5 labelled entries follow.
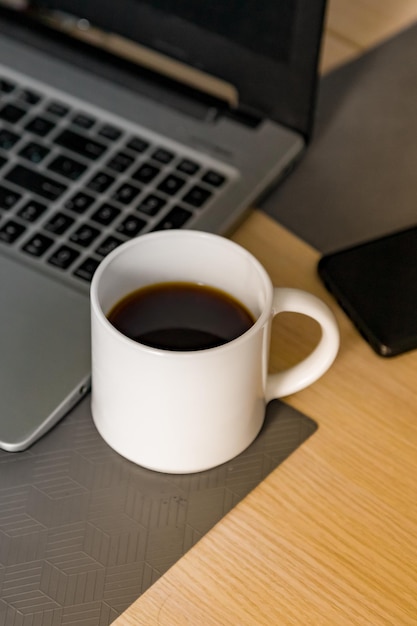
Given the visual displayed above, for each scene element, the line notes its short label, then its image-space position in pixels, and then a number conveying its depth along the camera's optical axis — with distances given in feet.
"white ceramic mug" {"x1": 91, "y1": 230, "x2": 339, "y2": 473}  2.44
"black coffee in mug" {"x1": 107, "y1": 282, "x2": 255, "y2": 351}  2.59
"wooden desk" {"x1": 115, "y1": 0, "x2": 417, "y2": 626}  2.49
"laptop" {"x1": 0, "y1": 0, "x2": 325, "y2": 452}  2.78
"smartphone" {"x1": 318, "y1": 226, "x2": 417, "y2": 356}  2.79
